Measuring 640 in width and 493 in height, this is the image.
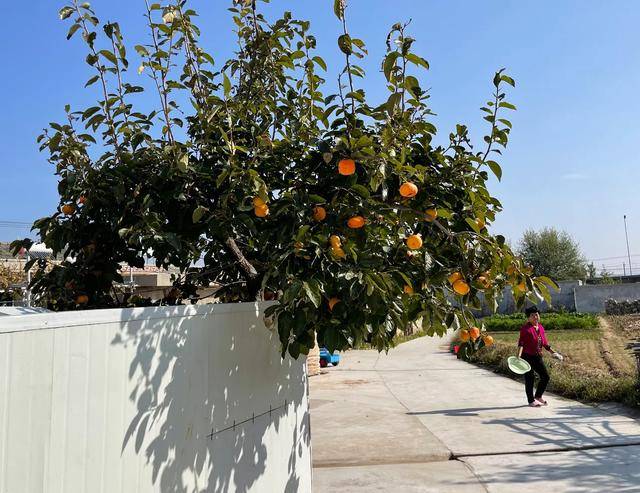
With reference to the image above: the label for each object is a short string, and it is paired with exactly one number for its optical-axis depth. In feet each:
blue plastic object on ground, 46.01
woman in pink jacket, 27.78
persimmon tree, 8.57
